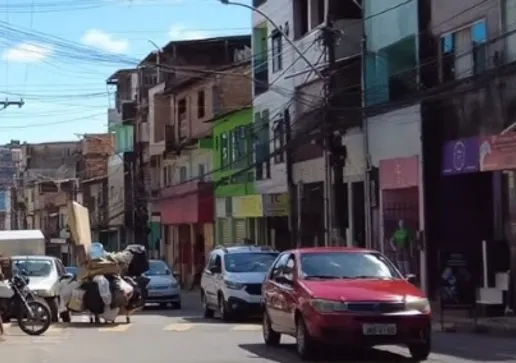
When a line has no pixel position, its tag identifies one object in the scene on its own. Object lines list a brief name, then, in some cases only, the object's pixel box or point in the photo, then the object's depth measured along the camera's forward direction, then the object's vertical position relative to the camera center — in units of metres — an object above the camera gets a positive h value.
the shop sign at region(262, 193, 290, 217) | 47.38 +1.37
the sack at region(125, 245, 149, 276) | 28.47 -0.45
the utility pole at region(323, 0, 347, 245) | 32.94 +2.18
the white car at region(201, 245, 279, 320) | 27.70 -0.91
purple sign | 29.14 +1.94
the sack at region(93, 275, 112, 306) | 26.33 -0.99
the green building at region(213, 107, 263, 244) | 53.09 +2.74
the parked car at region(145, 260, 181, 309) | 36.84 -1.43
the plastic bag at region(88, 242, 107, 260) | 26.89 -0.19
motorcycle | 23.81 -1.21
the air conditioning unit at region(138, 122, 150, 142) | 75.40 +6.90
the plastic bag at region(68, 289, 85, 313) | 26.52 -1.25
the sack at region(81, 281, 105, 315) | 26.36 -1.16
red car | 16.41 -0.90
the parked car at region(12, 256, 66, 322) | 28.31 -0.72
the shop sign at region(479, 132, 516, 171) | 25.08 +1.71
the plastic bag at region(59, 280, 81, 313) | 26.98 -1.04
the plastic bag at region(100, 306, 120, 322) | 26.64 -1.53
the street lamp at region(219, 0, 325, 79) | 33.83 +6.56
